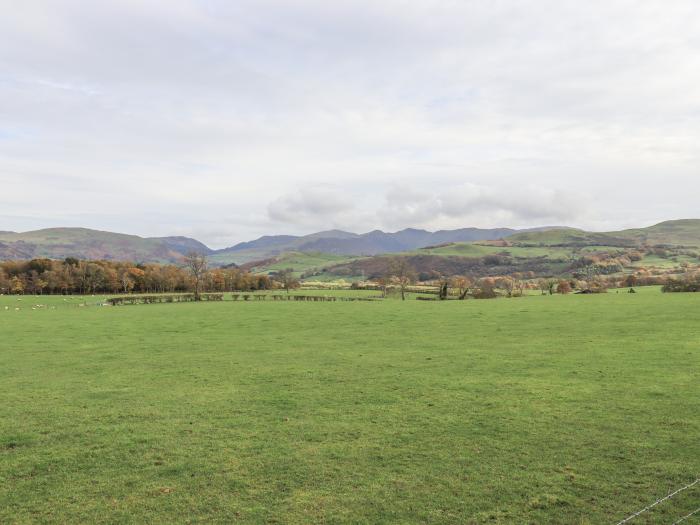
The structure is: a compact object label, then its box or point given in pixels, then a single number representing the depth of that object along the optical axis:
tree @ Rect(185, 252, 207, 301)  108.44
